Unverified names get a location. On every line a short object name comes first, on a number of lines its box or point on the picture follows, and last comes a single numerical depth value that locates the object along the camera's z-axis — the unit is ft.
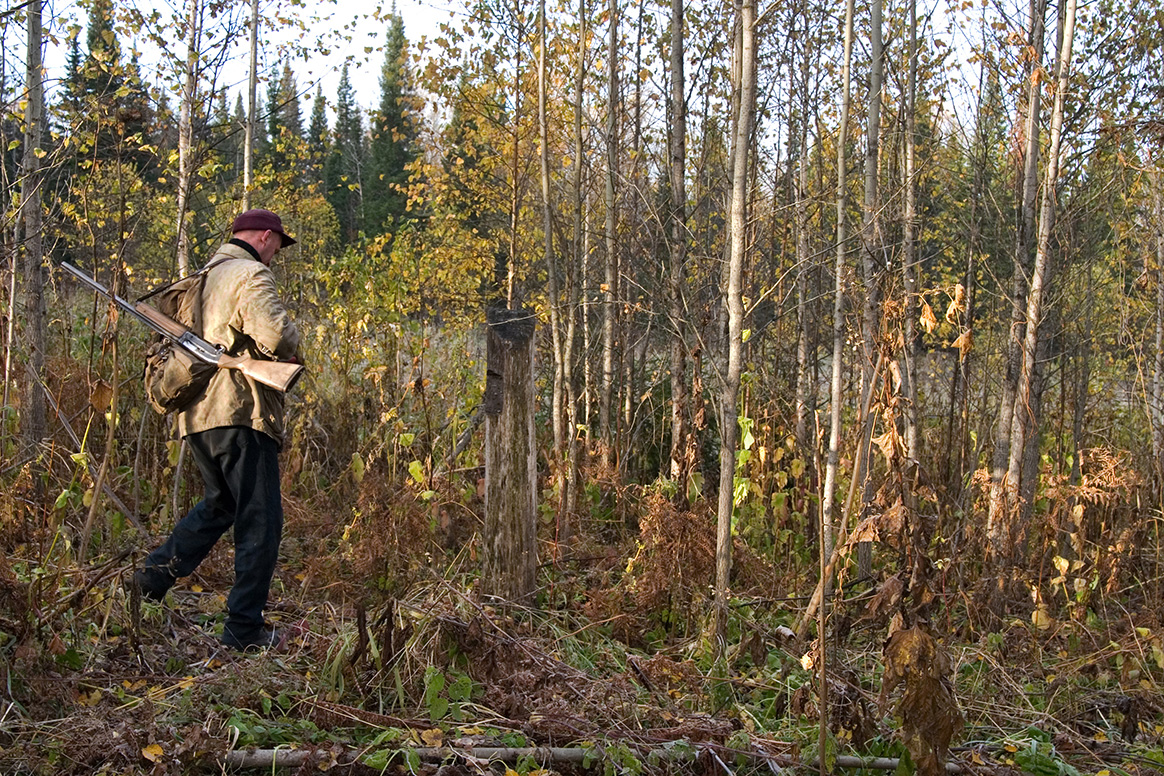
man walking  12.60
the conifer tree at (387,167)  123.24
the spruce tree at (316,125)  143.23
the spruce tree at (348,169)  134.10
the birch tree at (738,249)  12.35
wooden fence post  13.19
